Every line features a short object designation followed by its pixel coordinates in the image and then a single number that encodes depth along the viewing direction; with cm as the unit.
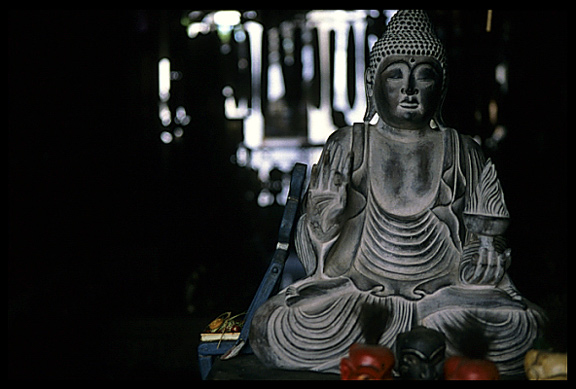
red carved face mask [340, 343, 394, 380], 300
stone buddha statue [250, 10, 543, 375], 344
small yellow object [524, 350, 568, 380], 300
